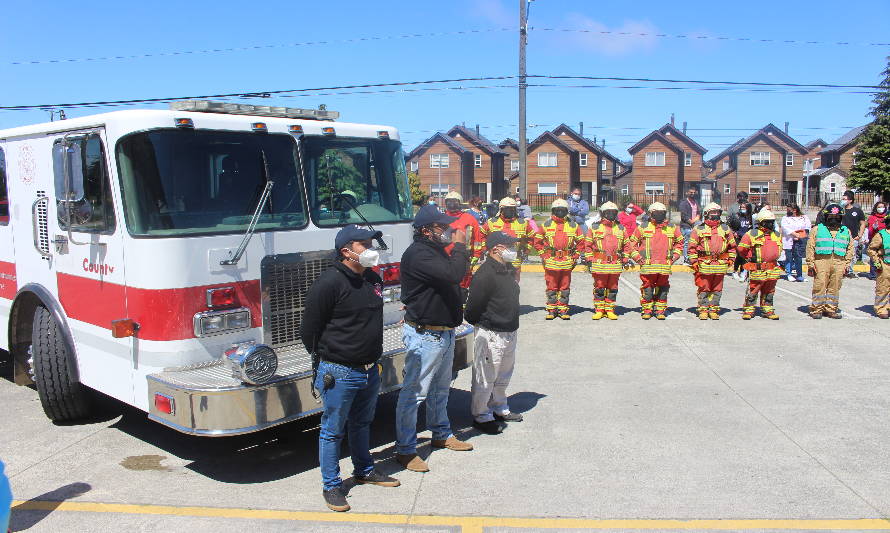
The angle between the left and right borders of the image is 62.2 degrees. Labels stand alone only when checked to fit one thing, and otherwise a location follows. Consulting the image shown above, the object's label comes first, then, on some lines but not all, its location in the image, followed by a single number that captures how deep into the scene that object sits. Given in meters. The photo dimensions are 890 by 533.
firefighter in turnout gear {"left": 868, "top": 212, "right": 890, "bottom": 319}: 10.68
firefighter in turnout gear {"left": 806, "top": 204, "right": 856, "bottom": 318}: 10.65
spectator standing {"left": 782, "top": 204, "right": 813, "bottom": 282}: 14.44
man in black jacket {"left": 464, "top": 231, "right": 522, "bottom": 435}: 5.87
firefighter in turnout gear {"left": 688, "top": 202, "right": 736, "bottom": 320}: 10.60
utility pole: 18.80
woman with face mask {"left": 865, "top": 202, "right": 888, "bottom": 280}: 14.46
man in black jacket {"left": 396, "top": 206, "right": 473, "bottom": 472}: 5.23
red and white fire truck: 4.96
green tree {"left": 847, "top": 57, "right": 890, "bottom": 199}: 31.30
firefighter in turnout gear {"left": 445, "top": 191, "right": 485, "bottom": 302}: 10.19
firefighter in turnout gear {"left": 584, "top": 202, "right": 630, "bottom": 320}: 10.59
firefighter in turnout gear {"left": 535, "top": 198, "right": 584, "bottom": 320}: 10.61
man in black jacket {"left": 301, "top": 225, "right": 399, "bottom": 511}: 4.53
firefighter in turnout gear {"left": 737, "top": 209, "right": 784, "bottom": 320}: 10.56
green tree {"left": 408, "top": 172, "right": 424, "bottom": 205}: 36.00
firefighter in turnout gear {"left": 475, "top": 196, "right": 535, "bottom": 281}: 10.21
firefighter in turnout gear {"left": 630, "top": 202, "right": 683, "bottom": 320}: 10.58
